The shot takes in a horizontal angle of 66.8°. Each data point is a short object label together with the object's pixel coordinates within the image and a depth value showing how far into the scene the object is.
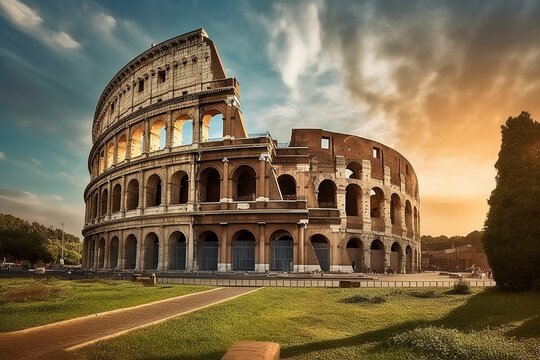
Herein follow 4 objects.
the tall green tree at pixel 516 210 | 17.28
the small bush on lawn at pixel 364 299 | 15.07
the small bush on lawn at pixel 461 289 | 18.19
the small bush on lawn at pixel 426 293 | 16.89
